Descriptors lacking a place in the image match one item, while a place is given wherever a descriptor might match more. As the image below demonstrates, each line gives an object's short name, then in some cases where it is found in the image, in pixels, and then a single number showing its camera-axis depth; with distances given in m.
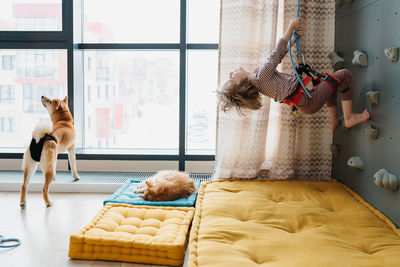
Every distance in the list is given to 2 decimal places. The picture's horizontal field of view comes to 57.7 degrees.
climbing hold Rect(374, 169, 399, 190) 1.93
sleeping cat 2.58
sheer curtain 2.83
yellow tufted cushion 1.90
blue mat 2.50
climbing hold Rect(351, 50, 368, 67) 2.26
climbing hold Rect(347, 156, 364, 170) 2.36
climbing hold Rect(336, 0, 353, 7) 2.69
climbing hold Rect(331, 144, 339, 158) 2.80
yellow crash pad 1.53
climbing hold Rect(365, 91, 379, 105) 2.11
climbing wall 1.98
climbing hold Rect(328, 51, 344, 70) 2.64
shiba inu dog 2.75
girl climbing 2.17
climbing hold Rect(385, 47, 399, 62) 1.90
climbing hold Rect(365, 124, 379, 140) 2.14
